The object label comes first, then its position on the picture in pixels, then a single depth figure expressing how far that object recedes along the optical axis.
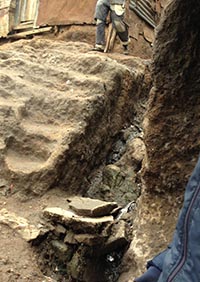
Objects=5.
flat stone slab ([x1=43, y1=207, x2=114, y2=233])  2.44
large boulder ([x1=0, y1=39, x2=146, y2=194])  3.26
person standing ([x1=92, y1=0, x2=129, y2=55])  5.15
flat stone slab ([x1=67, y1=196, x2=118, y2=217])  2.55
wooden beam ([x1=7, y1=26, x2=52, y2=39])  6.35
